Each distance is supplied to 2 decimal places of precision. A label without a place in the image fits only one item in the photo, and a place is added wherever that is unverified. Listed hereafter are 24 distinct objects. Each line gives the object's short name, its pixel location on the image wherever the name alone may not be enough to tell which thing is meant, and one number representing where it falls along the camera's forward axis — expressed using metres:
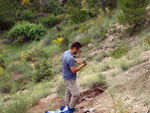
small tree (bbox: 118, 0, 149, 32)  15.86
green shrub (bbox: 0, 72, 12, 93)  14.53
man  5.38
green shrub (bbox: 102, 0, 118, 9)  22.73
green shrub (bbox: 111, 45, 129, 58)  12.77
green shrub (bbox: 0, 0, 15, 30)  28.12
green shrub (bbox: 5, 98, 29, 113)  6.31
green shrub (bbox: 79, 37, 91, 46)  19.17
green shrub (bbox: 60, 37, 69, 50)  20.55
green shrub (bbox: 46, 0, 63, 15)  29.12
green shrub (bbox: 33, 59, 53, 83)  14.25
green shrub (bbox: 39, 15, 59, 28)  26.91
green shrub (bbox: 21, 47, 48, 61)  20.33
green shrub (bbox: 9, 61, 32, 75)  18.02
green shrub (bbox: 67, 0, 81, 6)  27.87
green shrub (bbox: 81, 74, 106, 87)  7.88
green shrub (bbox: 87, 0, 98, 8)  24.17
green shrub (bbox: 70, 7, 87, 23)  24.20
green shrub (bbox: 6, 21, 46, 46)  25.61
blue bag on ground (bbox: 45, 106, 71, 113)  5.47
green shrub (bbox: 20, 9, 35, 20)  28.95
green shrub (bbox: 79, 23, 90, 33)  21.24
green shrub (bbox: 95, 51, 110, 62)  14.81
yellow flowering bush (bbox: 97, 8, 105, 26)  20.70
